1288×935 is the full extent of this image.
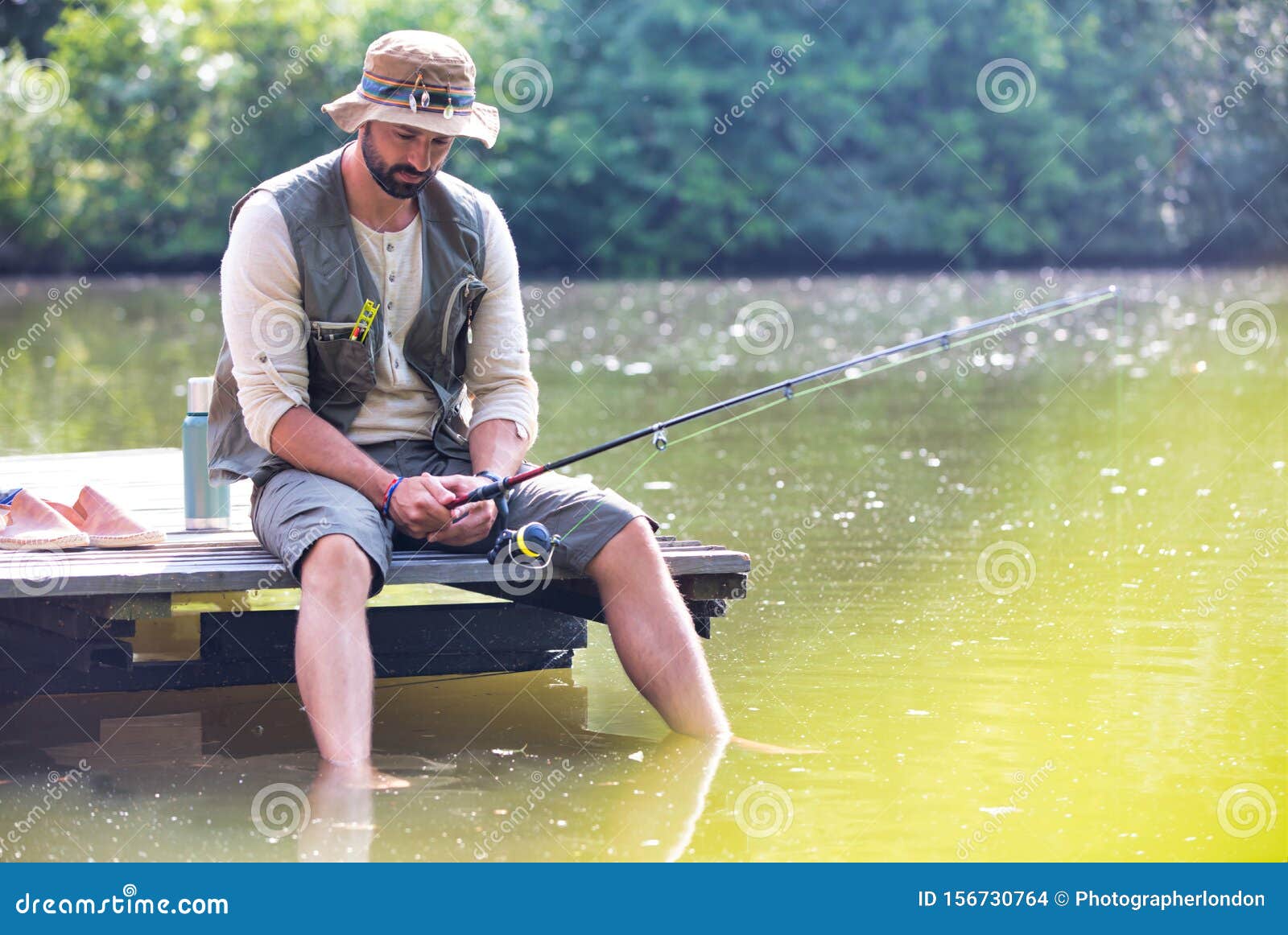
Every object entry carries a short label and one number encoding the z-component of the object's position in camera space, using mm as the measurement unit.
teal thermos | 9133
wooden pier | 7840
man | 7672
